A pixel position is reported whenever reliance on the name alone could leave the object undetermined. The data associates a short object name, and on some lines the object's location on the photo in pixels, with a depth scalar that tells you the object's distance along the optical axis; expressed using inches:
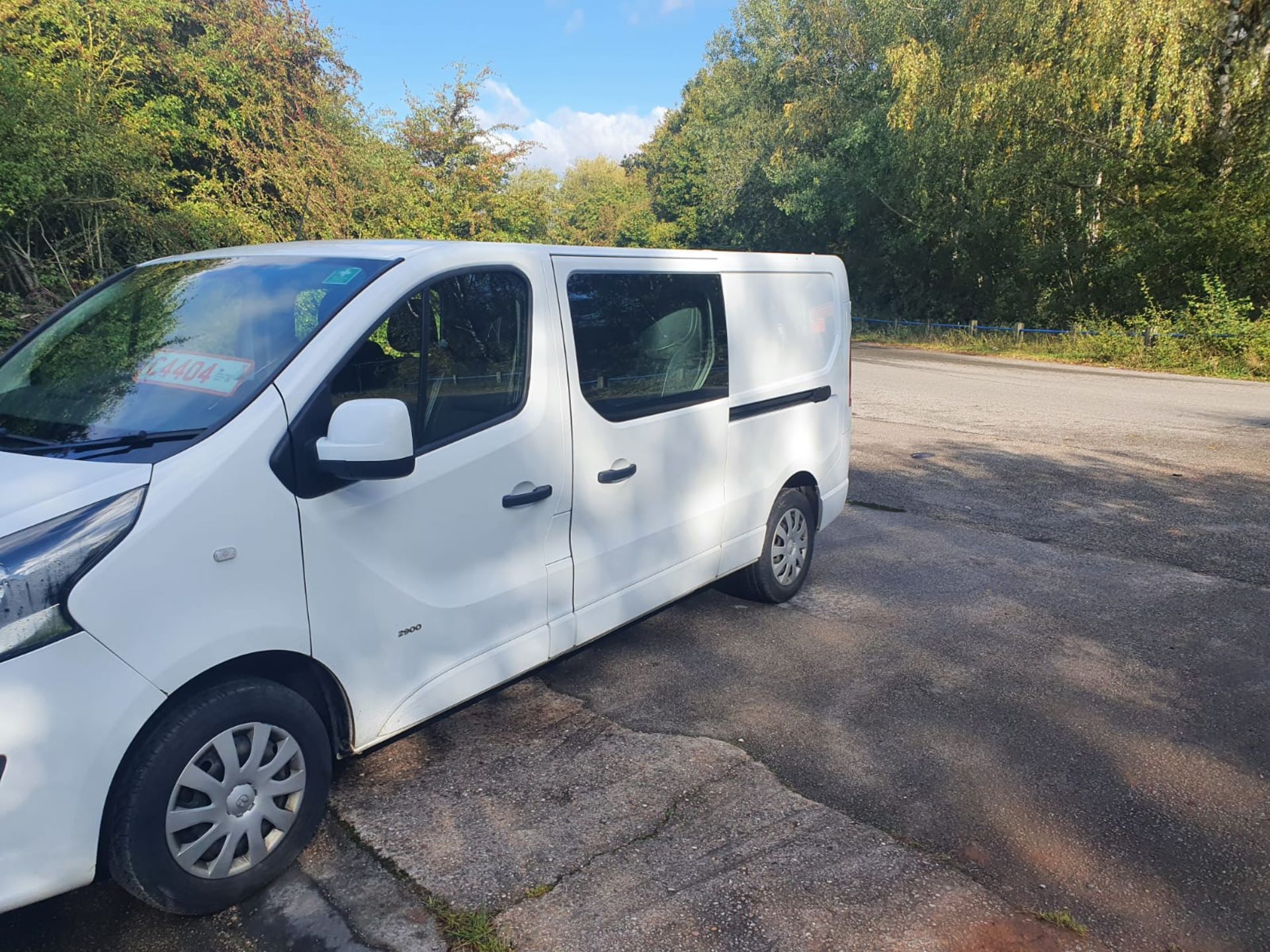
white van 89.0
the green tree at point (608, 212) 2453.2
